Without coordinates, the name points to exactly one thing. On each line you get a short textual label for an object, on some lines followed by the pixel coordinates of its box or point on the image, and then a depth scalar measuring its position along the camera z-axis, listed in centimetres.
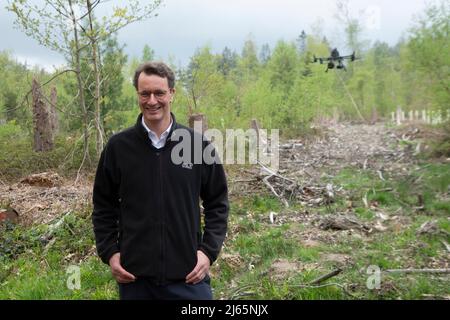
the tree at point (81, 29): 865
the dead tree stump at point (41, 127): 1453
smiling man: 261
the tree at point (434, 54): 1636
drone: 1851
